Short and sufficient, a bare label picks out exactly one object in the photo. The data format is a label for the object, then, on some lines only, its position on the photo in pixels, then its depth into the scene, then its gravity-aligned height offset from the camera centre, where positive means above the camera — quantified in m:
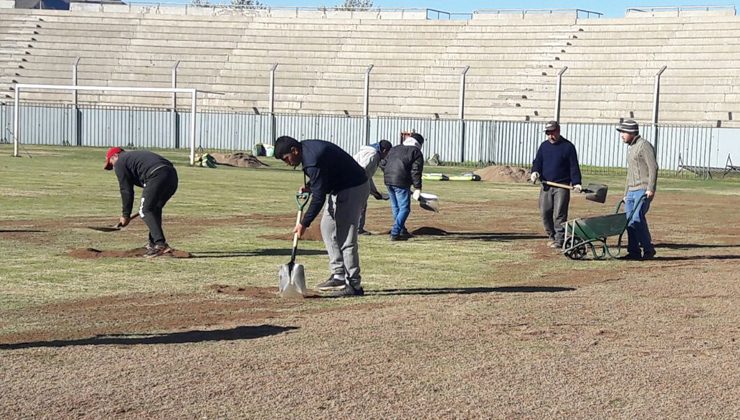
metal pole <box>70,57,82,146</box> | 58.88 -1.39
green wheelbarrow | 16.22 -1.62
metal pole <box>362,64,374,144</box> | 53.88 -0.59
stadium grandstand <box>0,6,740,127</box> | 54.16 +1.97
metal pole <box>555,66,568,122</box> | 50.79 +0.38
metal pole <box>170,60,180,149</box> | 58.06 -1.40
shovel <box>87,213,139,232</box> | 18.61 -1.98
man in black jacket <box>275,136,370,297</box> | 12.30 -1.02
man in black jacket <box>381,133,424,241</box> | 19.02 -1.10
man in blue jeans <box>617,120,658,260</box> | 16.47 -1.03
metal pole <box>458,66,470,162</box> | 52.71 -0.94
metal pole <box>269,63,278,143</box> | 56.75 -0.68
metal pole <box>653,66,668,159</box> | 48.43 +0.12
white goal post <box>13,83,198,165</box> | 42.25 -0.20
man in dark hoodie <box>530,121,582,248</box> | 17.83 -0.99
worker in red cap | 15.70 -1.11
